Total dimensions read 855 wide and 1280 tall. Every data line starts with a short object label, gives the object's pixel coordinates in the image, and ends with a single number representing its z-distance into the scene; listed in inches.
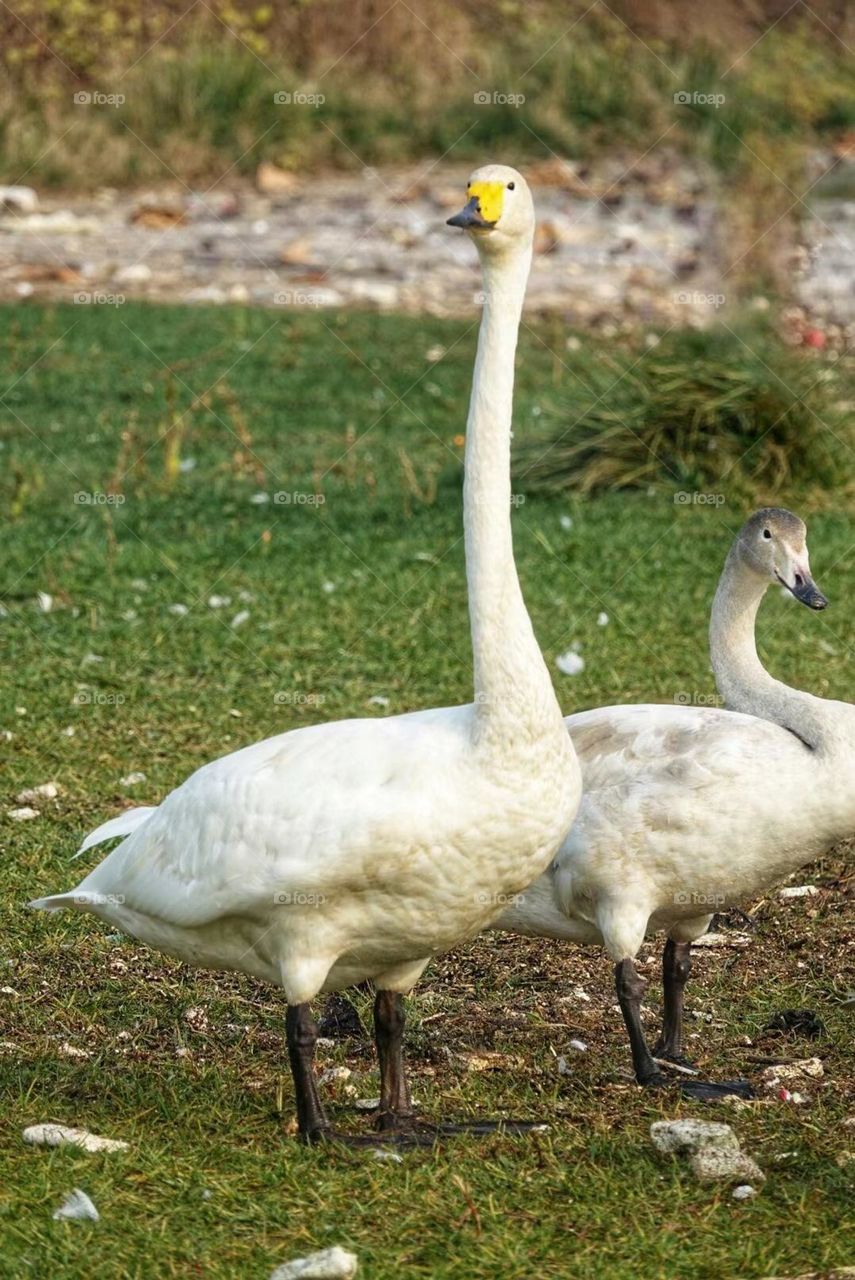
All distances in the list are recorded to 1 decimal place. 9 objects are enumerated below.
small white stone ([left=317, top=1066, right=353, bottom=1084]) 369.4
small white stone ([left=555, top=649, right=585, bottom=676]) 614.2
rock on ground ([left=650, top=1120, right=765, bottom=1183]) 316.2
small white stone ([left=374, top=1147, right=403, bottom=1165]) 324.8
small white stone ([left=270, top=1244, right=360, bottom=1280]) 279.6
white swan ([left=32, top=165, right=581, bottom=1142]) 317.4
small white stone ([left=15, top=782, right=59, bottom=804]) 510.6
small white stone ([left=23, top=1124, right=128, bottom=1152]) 327.9
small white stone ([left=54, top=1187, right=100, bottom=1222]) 303.7
